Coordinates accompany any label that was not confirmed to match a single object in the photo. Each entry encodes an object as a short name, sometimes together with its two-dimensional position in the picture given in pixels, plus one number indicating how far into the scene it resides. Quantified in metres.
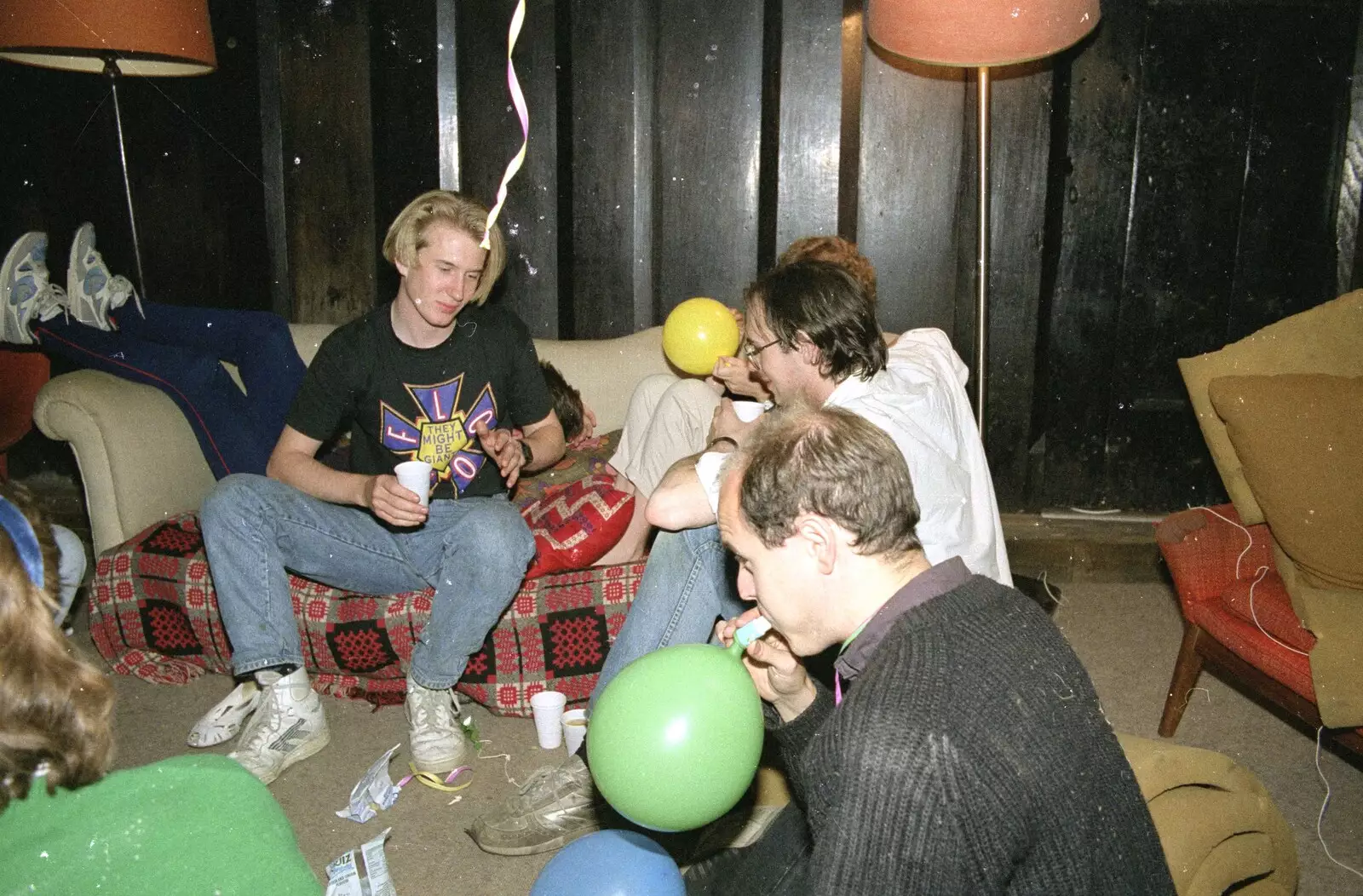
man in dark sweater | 0.93
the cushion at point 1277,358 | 2.76
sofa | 2.77
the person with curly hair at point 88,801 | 0.78
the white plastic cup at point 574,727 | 2.53
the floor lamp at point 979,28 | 3.07
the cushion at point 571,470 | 3.17
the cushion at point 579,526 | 2.78
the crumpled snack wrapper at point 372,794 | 2.32
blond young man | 2.52
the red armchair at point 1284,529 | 2.32
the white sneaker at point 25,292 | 3.12
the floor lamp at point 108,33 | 3.27
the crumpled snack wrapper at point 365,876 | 1.86
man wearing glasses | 1.86
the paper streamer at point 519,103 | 1.47
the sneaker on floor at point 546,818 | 2.20
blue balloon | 1.58
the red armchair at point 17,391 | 3.57
